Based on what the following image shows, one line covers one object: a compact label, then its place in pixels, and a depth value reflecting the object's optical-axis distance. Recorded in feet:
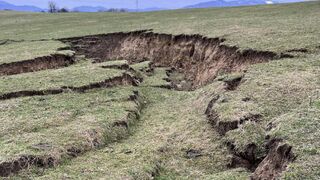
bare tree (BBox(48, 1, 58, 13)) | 509.39
